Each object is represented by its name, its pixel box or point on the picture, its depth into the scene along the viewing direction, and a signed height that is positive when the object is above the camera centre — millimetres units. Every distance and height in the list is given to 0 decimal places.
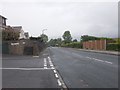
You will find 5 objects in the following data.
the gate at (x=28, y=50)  15356 -1024
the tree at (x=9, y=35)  20150 +1601
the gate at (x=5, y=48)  14902 -710
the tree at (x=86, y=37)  54129 +2999
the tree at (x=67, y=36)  70058 +4406
